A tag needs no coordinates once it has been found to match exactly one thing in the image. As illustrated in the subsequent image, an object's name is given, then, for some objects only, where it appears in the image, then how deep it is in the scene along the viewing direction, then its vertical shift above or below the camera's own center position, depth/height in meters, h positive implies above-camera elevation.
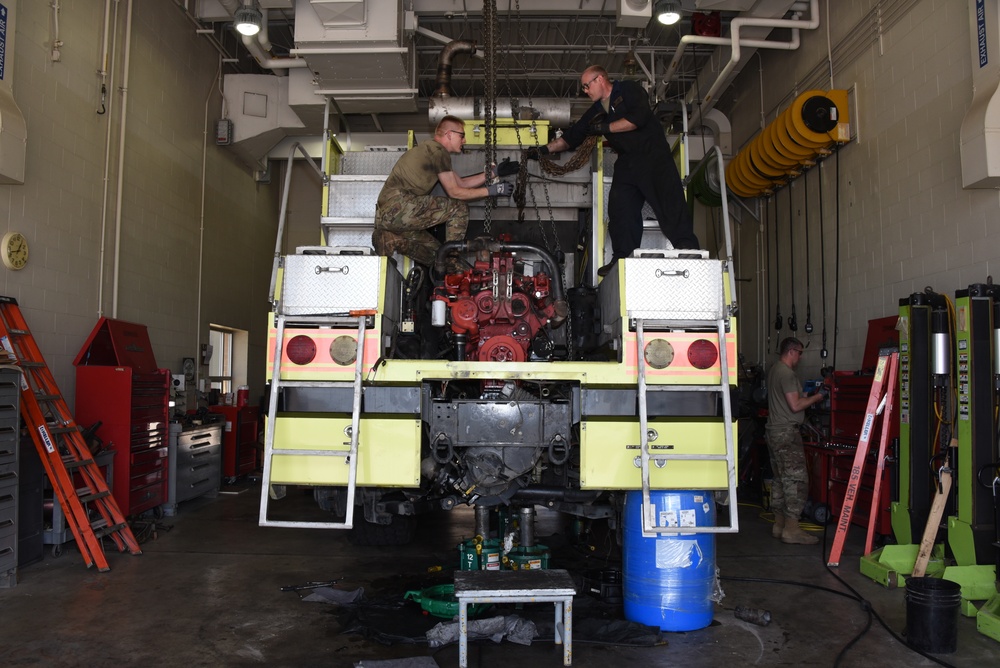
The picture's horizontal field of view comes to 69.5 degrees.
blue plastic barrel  3.98 -1.01
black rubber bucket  3.80 -1.19
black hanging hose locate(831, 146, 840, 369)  8.16 +1.08
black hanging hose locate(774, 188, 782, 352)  9.81 +1.49
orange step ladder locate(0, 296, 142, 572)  5.39 -0.50
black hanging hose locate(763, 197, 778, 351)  10.21 +2.01
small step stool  3.45 -0.99
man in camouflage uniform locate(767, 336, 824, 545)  6.60 -0.50
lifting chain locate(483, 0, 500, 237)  4.88 +2.18
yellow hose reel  7.89 +2.94
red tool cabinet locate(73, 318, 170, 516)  6.73 -0.20
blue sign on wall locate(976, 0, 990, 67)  5.54 +2.83
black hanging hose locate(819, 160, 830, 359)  8.49 +1.56
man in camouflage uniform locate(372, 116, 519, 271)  5.06 +1.34
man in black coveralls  5.02 +1.61
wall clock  6.01 +1.14
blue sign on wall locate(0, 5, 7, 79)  5.84 +2.85
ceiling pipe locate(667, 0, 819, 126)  8.46 +4.29
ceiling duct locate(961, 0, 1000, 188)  5.29 +2.13
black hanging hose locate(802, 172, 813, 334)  8.88 +2.37
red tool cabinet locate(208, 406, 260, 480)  9.66 -0.71
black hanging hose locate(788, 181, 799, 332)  9.42 +2.05
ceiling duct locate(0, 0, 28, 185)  5.66 +2.07
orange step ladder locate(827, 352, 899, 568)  5.72 -0.36
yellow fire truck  3.91 -0.07
